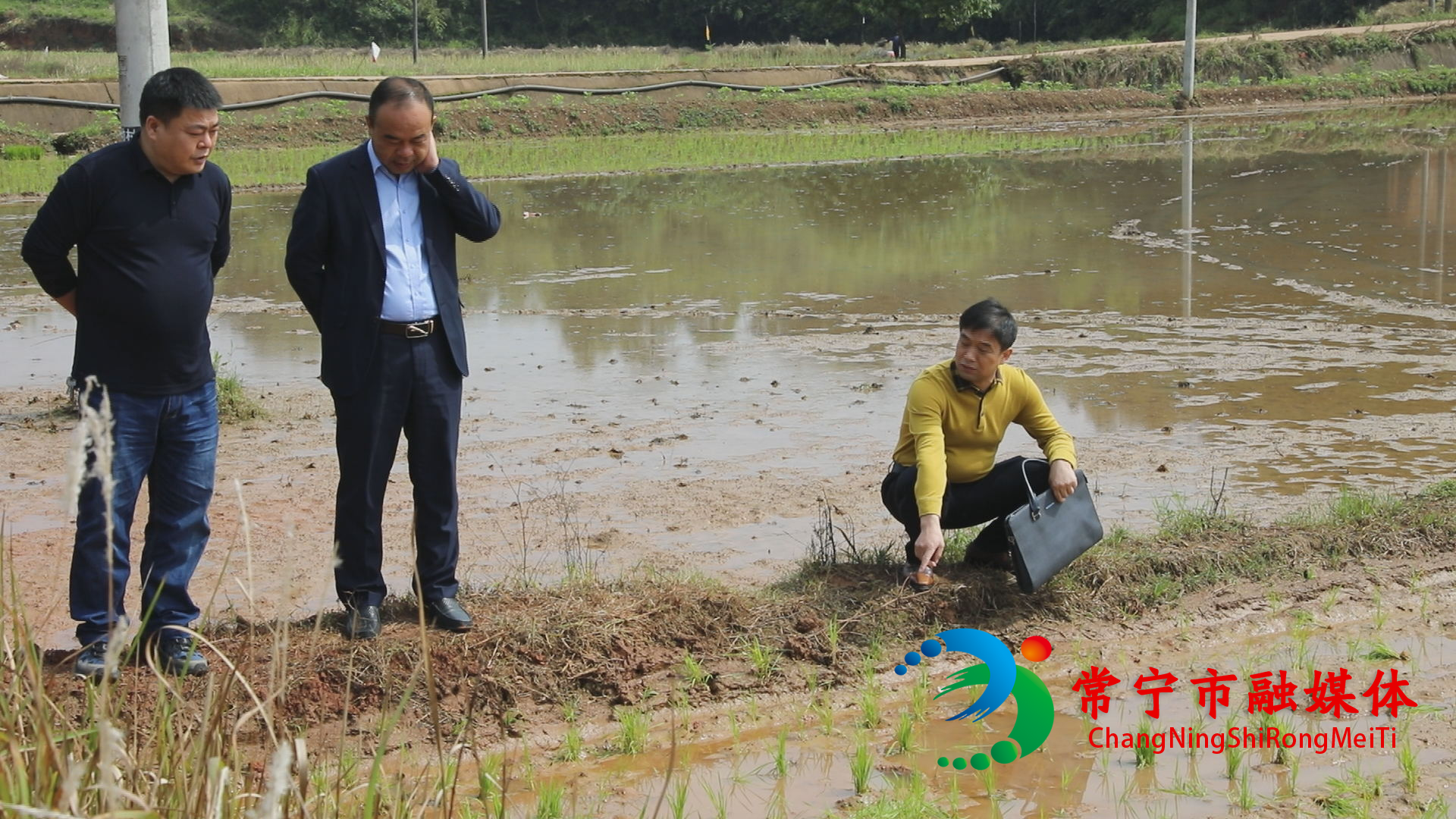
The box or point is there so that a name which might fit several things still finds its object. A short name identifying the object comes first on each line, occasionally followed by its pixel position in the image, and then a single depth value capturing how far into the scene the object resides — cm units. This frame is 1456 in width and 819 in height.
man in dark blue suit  450
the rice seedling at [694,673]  474
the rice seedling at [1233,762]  404
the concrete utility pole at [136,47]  798
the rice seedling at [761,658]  479
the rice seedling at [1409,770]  393
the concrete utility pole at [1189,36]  3300
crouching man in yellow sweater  491
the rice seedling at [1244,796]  386
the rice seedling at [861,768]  403
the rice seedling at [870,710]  446
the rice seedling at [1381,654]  486
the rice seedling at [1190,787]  397
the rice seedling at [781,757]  416
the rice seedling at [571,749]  429
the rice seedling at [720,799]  382
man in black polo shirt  423
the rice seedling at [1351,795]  380
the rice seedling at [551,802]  374
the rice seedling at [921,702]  452
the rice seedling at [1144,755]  414
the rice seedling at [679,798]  359
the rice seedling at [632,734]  431
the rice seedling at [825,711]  446
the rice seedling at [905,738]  430
